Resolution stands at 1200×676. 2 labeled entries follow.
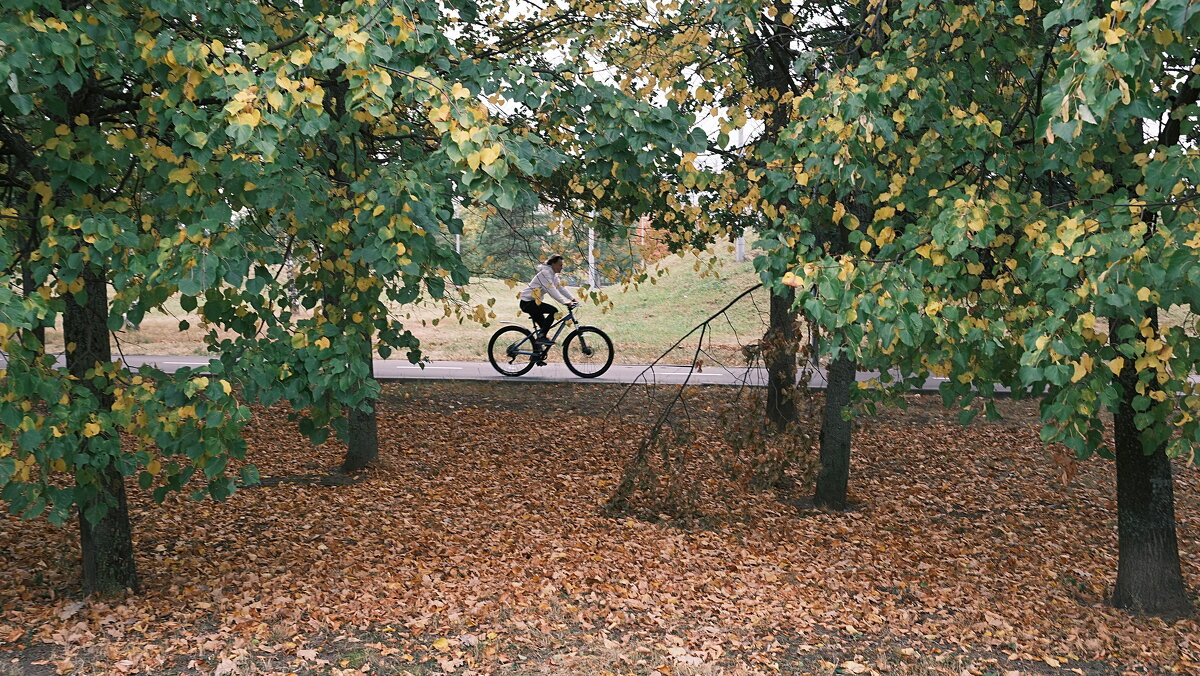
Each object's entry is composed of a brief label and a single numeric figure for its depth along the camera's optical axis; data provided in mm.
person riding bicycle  10586
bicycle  12609
